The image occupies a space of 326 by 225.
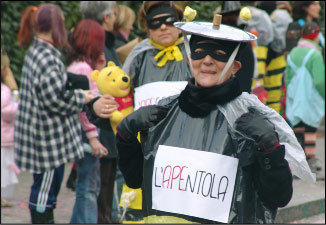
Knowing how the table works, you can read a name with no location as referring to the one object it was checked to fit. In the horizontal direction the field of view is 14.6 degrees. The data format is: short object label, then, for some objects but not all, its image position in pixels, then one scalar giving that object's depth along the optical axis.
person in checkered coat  9.98
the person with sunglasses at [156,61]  9.03
